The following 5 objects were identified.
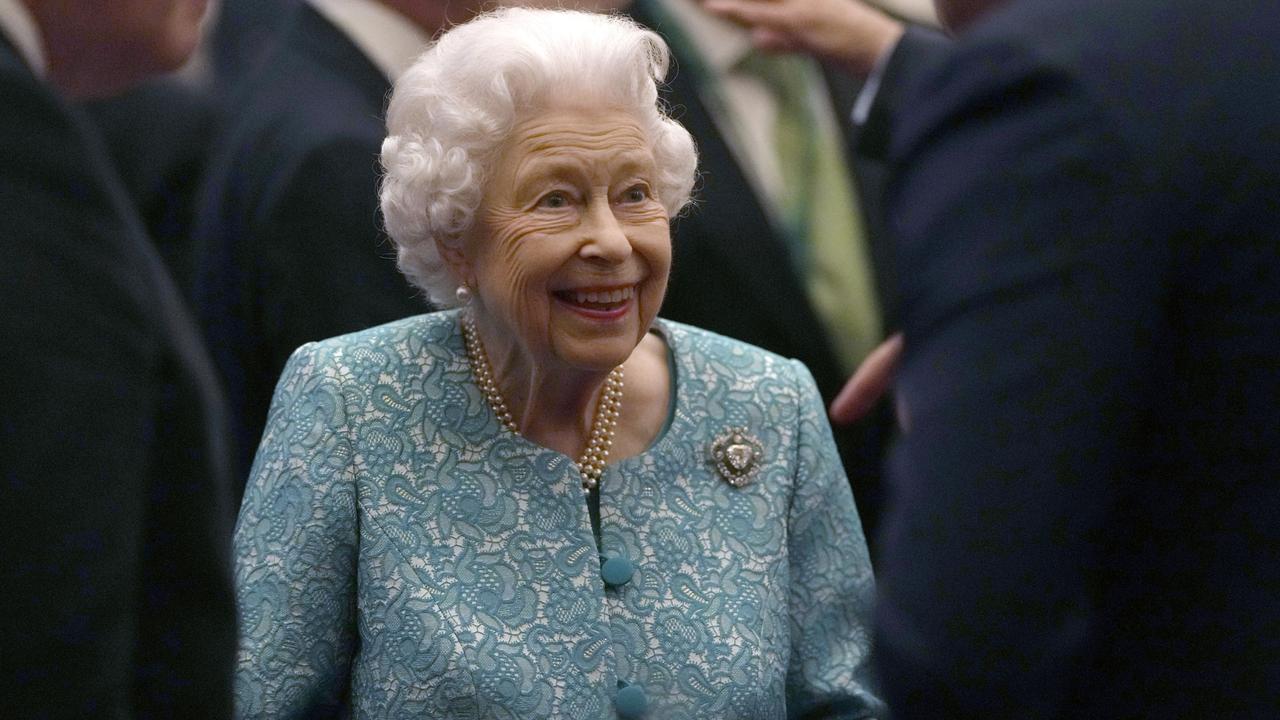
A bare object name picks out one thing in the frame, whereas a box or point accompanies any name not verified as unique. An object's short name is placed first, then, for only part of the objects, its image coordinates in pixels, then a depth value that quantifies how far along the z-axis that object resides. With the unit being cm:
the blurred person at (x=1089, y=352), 283
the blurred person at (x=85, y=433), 279
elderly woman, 485
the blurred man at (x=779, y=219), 653
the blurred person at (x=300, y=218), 583
